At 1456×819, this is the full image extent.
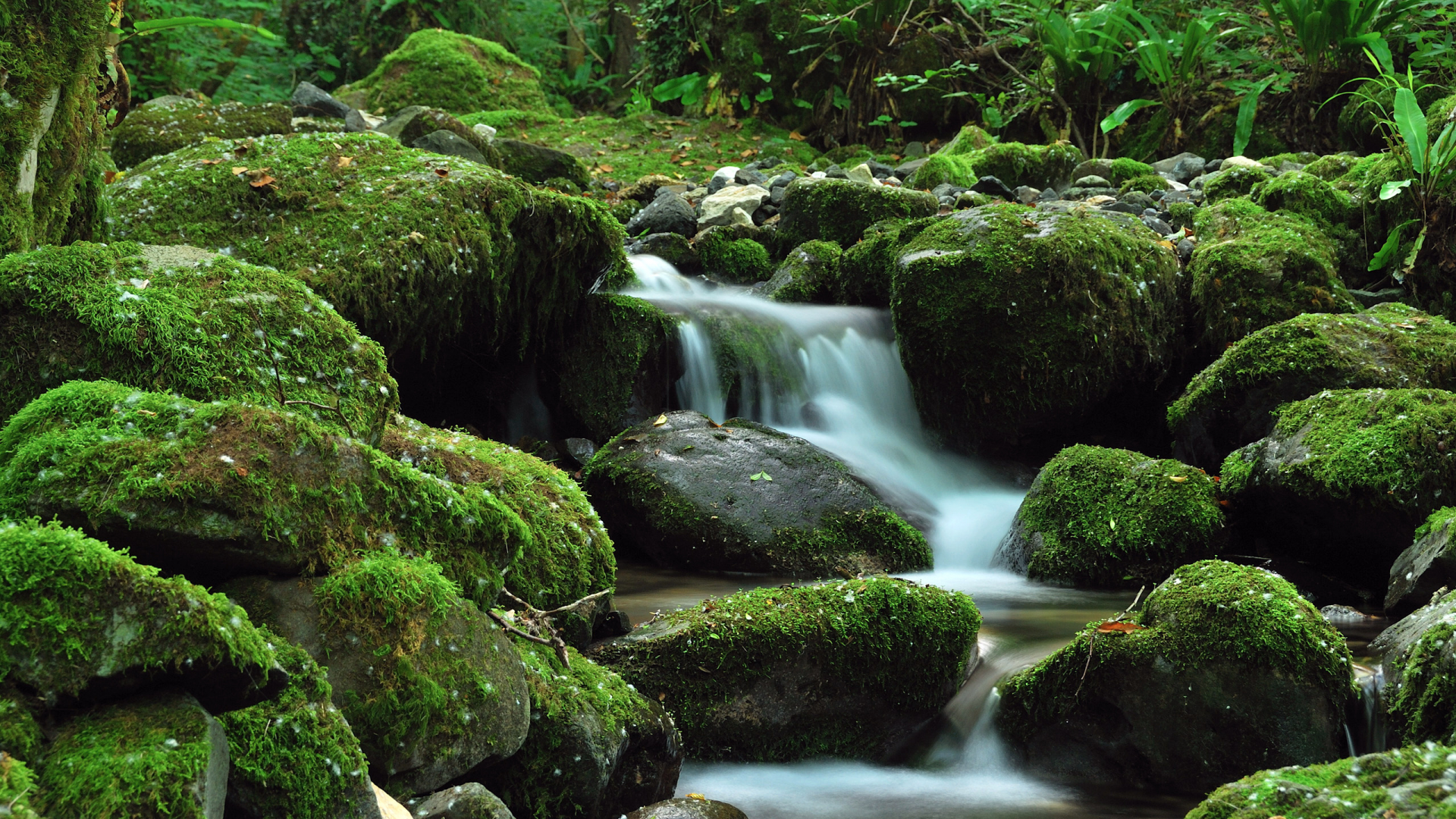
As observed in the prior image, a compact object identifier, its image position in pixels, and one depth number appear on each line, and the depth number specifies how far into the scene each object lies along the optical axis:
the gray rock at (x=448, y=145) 8.53
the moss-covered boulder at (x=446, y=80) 14.22
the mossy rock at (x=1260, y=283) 6.78
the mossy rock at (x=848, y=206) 8.72
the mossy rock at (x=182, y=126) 7.71
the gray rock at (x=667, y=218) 9.32
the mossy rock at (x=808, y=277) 8.18
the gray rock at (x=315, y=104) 10.93
